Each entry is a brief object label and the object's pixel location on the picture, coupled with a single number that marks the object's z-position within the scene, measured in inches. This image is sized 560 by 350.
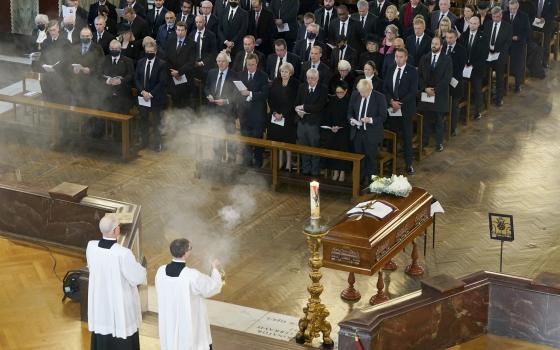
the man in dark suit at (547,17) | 746.2
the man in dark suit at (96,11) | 743.7
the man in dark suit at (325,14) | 697.0
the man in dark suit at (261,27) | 709.3
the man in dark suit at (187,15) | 701.9
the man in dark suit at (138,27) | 709.3
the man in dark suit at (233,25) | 695.7
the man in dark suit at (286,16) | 722.2
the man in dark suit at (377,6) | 713.6
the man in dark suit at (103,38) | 680.4
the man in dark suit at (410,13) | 694.5
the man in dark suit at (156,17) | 720.3
